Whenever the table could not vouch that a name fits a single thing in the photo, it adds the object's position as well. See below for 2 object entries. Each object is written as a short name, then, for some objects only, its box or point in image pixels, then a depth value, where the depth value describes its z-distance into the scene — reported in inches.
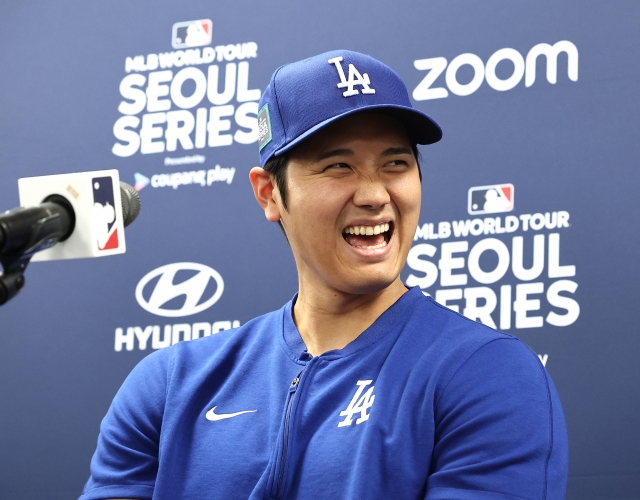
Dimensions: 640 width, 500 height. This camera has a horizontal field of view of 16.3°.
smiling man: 86.0
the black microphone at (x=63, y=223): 80.2
